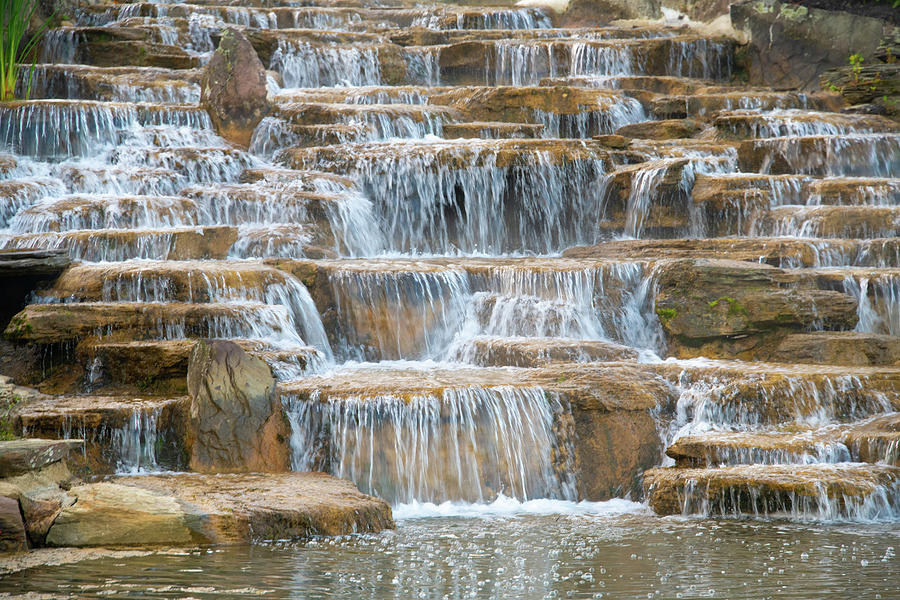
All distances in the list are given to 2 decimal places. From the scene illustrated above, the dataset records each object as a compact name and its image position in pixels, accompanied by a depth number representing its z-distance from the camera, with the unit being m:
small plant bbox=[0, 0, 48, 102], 26.94
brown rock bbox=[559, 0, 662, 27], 40.06
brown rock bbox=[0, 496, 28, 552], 11.11
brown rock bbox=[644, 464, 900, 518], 12.65
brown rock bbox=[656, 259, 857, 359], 18.36
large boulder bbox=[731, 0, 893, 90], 31.87
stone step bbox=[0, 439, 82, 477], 12.04
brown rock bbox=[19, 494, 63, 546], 11.46
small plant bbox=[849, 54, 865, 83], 29.95
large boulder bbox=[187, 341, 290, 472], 14.33
